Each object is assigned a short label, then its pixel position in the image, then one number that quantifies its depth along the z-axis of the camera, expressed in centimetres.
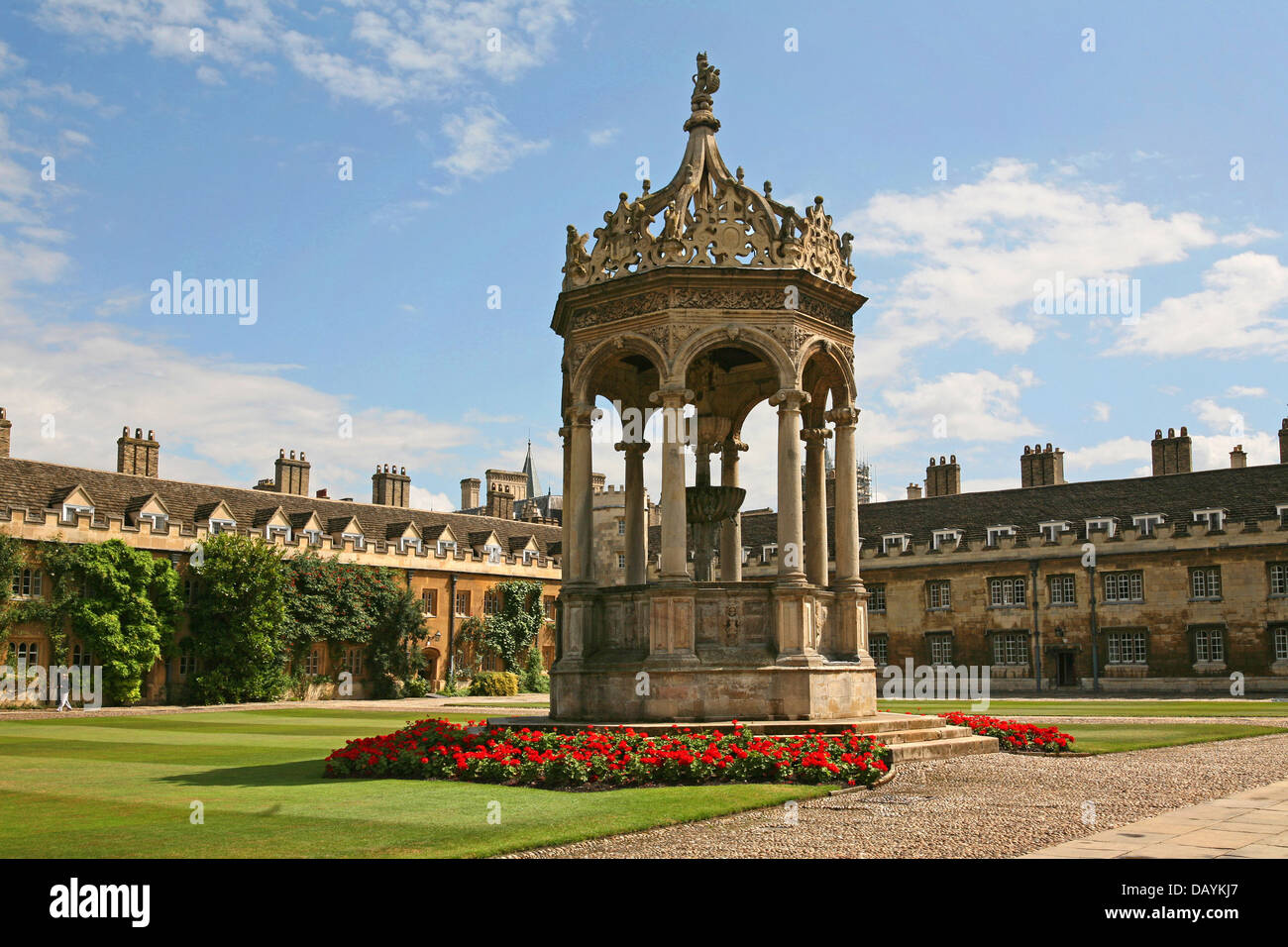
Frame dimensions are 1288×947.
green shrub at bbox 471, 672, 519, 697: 5178
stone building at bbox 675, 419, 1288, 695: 4738
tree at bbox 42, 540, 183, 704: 4000
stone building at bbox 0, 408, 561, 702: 4150
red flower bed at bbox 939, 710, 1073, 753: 1620
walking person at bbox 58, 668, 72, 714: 3925
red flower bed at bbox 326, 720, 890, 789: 1218
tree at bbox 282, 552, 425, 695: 4691
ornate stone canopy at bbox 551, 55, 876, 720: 1555
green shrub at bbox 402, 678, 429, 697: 5046
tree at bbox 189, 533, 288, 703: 4319
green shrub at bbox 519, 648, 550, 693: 5600
